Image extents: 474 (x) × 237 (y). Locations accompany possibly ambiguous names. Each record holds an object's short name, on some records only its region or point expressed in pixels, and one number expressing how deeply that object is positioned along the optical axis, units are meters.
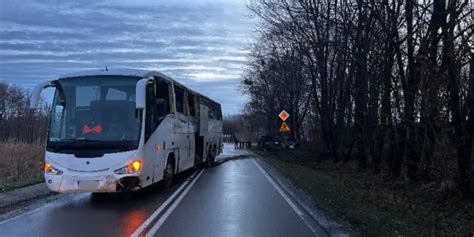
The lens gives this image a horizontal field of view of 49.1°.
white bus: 12.34
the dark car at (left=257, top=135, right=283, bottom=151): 53.01
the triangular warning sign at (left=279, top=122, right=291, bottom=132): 36.09
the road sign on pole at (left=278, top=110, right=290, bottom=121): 34.78
